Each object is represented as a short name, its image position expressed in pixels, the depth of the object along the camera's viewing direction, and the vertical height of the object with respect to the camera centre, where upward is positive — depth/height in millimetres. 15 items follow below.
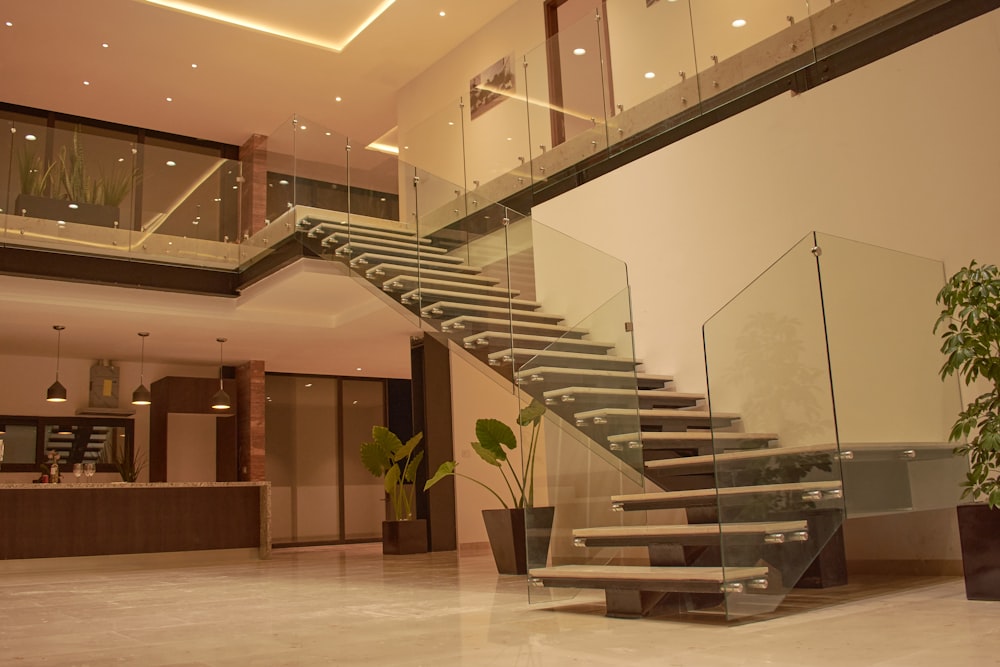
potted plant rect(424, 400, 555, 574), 7281 -350
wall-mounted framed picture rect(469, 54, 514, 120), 9672 +4280
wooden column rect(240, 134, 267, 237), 10031 +3352
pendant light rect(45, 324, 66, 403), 11414 +1353
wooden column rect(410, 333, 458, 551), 11617 +709
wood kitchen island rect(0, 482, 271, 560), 10172 -299
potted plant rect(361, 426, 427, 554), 11570 +236
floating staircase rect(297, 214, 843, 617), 3879 +7
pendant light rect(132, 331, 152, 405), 12141 +1363
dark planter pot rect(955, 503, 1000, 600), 4234 -483
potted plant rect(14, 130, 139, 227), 9328 +3342
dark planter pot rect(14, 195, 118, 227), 9406 +3100
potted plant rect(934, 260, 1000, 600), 4242 +162
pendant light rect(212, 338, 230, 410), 12797 +1285
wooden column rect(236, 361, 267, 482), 13305 +1039
